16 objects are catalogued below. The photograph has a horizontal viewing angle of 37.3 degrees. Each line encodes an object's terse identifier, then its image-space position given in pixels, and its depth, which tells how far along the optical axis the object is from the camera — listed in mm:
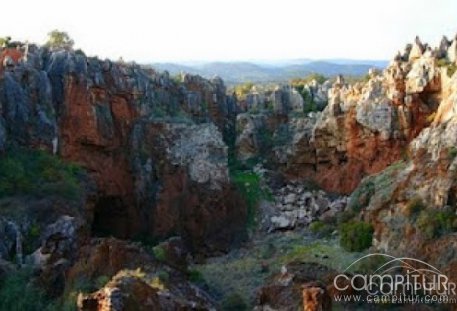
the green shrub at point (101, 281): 20453
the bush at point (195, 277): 27516
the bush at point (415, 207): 30672
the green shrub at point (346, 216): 36594
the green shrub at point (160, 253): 25869
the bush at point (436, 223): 28250
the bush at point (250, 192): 42250
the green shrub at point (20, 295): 19562
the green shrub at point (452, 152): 31047
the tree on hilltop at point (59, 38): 60950
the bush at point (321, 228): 37416
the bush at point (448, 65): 38438
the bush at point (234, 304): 25062
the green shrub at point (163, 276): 22119
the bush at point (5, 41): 42500
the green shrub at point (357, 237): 32750
